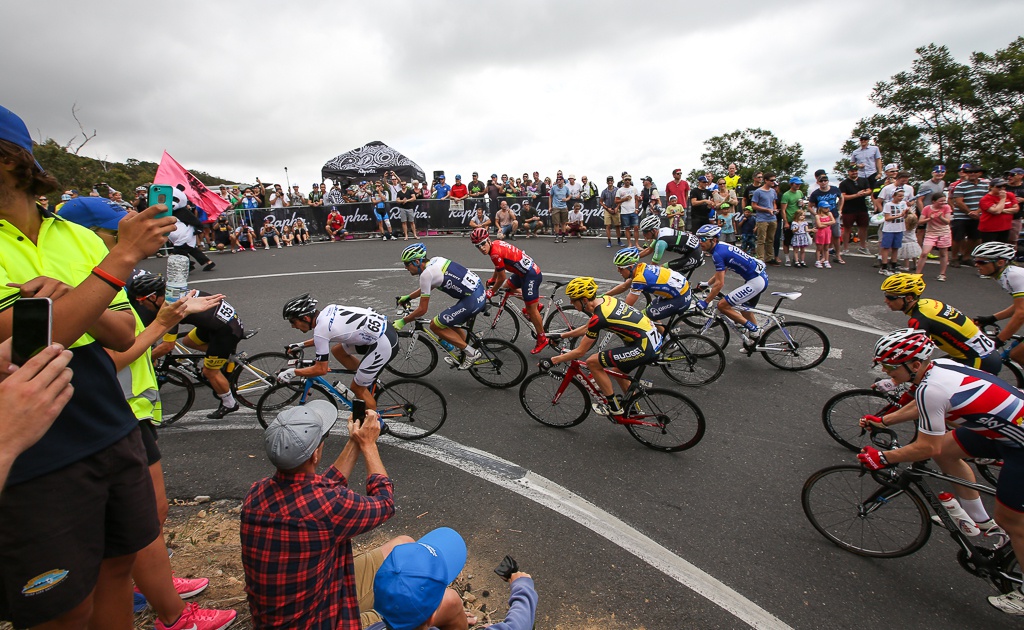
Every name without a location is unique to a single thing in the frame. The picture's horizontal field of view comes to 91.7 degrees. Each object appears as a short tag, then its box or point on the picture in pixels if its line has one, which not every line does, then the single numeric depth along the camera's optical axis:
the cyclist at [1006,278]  4.87
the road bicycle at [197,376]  5.75
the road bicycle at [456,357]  6.38
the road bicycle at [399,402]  5.29
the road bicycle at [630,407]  4.79
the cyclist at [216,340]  5.38
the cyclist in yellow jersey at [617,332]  5.07
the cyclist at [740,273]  6.69
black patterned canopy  24.78
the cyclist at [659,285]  6.81
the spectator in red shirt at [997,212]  9.55
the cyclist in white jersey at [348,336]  4.86
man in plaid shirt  2.05
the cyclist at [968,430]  2.88
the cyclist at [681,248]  7.93
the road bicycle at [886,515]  3.18
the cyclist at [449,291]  6.42
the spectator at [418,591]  2.26
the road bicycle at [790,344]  6.38
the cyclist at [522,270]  7.39
